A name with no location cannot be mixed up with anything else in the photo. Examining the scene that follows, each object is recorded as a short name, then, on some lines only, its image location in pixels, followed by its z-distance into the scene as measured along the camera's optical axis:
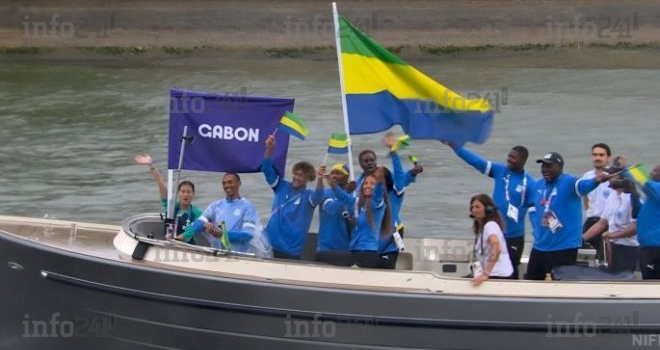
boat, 16.58
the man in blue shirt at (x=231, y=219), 17.95
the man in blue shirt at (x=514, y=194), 18.30
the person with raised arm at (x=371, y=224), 17.73
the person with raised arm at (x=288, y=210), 18.05
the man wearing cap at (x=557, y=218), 17.42
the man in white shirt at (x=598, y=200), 19.12
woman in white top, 16.69
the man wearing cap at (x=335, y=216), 17.75
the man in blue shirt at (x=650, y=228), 17.19
